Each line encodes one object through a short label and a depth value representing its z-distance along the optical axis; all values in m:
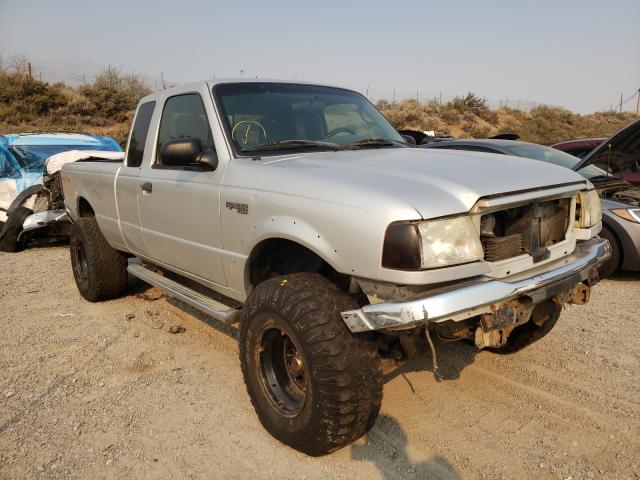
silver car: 5.46
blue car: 7.97
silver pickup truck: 2.25
